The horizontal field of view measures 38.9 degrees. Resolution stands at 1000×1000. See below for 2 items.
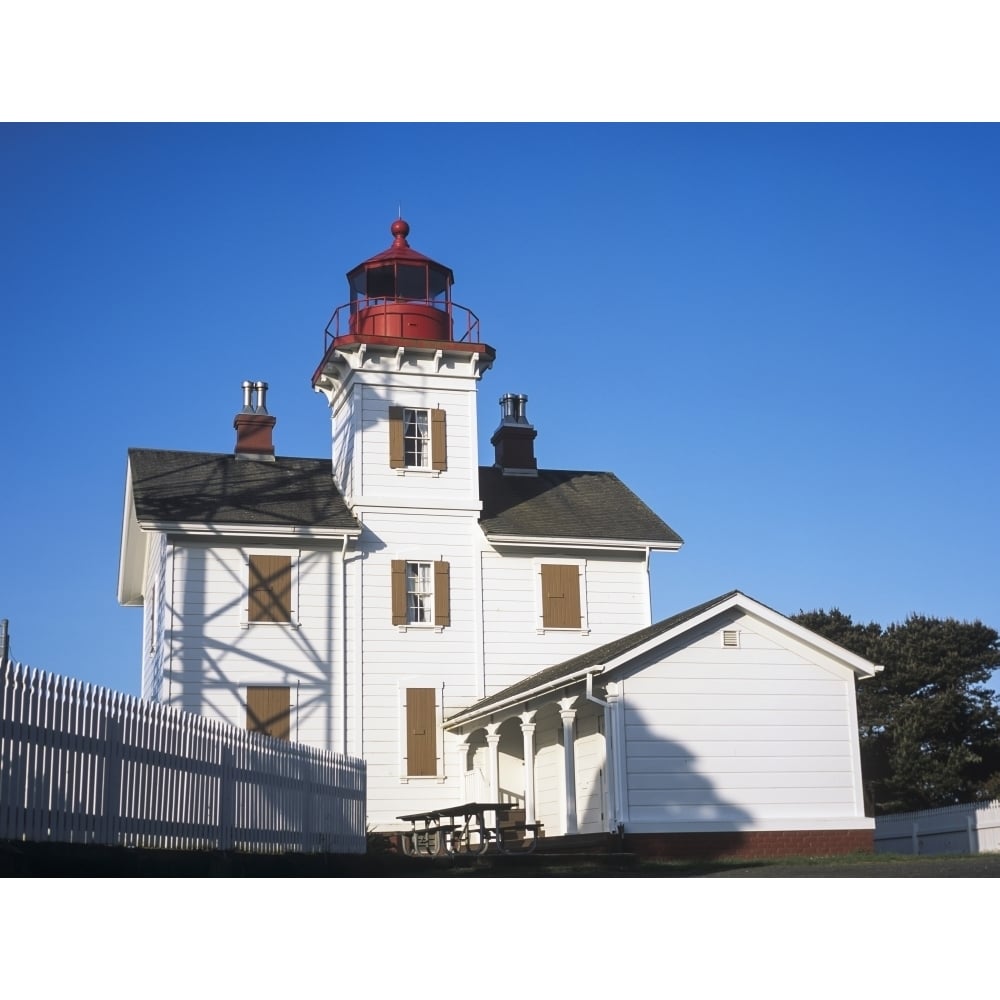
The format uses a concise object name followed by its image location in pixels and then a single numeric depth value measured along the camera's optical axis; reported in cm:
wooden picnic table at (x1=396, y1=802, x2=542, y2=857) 2088
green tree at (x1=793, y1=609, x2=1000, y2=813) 3912
